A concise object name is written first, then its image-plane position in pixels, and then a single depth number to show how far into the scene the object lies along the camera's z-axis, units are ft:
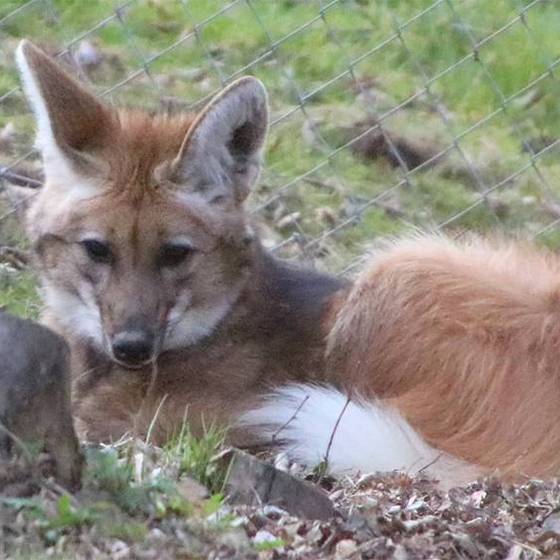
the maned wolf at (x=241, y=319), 29.01
